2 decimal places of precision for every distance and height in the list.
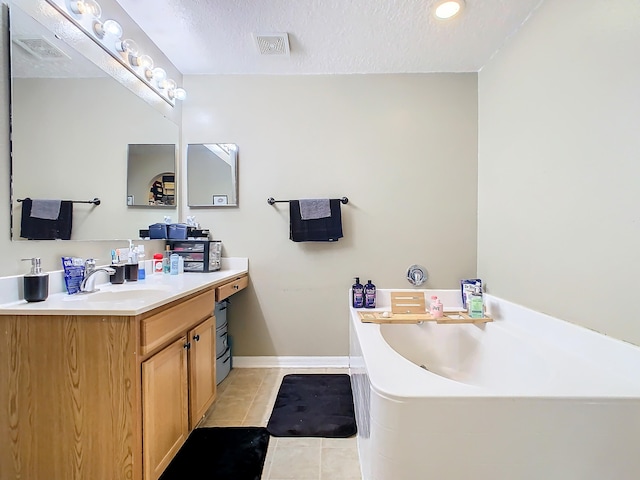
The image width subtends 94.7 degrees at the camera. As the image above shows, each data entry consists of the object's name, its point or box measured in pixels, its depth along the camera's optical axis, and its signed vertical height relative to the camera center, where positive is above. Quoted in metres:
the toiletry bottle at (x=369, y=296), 2.20 -0.40
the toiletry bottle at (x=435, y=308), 2.00 -0.45
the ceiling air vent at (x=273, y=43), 1.89 +1.32
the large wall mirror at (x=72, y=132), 1.22 +0.54
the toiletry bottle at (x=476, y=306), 1.97 -0.43
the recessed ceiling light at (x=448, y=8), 1.62 +1.32
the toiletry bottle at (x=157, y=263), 2.07 -0.16
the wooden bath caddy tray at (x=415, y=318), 1.88 -0.50
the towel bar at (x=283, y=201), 2.32 +0.33
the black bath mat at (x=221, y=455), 1.36 -1.07
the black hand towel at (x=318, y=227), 2.25 +0.11
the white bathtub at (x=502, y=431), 0.93 -0.60
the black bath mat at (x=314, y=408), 1.65 -1.04
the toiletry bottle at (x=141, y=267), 1.84 -0.17
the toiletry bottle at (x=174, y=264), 2.05 -0.16
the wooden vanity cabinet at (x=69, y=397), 1.05 -0.56
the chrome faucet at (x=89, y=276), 1.39 -0.17
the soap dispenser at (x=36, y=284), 1.16 -0.17
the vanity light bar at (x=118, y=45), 1.45 +1.13
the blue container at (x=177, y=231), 2.15 +0.07
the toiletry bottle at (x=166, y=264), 2.10 -0.17
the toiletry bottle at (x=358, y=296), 2.20 -0.40
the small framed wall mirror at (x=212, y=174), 2.37 +0.54
